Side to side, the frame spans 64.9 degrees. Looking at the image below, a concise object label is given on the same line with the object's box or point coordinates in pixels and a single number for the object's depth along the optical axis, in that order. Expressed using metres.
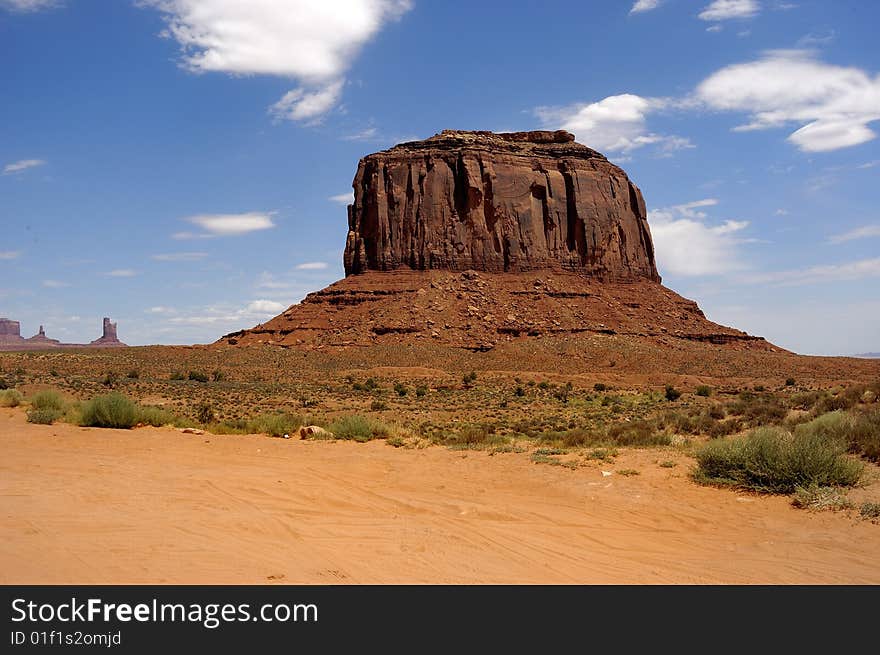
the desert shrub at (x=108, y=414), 17.98
